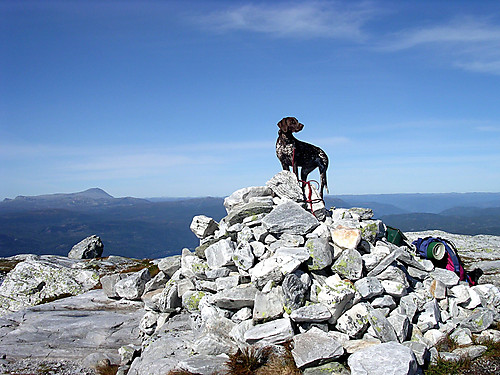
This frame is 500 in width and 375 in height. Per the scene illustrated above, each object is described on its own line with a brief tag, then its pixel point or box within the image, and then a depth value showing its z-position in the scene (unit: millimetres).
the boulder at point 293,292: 9680
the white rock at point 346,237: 11078
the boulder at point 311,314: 9250
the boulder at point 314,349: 8484
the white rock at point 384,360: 7671
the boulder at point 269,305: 9922
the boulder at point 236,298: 10453
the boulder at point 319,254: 10594
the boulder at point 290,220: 11680
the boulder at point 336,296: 9422
